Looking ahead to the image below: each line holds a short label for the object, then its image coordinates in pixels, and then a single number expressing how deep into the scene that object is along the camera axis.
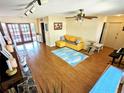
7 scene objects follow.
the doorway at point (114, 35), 5.42
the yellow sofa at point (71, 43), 5.57
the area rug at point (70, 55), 4.02
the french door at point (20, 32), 6.74
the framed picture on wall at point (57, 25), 6.33
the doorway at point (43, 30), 7.21
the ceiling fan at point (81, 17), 3.20
